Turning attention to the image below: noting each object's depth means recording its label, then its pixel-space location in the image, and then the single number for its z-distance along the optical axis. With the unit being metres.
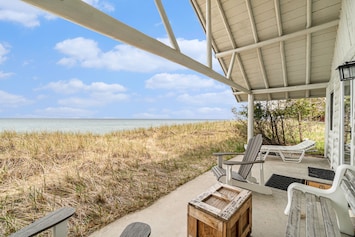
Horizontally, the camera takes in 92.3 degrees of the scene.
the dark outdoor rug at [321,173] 3.62
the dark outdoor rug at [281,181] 3.19
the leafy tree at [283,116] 6.90
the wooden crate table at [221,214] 1.41
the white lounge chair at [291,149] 4.77
